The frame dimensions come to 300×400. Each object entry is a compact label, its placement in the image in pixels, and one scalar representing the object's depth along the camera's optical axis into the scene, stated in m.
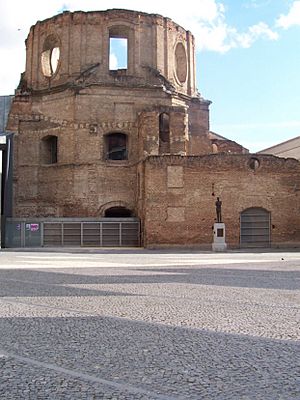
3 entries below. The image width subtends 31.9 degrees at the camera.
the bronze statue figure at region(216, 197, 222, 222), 24.58
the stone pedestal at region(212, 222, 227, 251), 23.61
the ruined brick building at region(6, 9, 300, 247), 25.55
